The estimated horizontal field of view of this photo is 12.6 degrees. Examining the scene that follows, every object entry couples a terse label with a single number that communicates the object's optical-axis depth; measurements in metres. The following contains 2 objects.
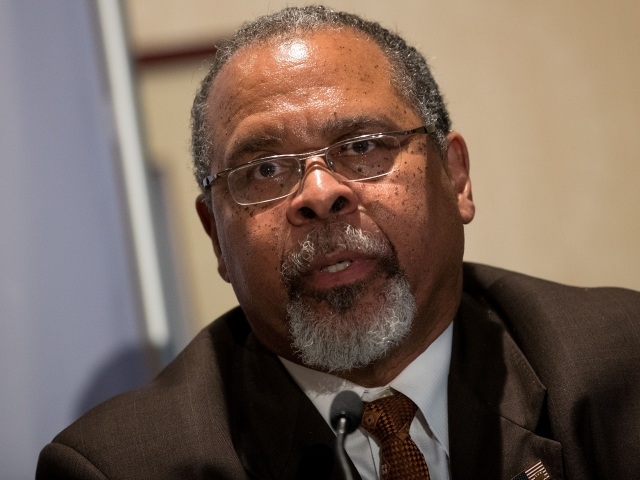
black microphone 1.68
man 1.74
